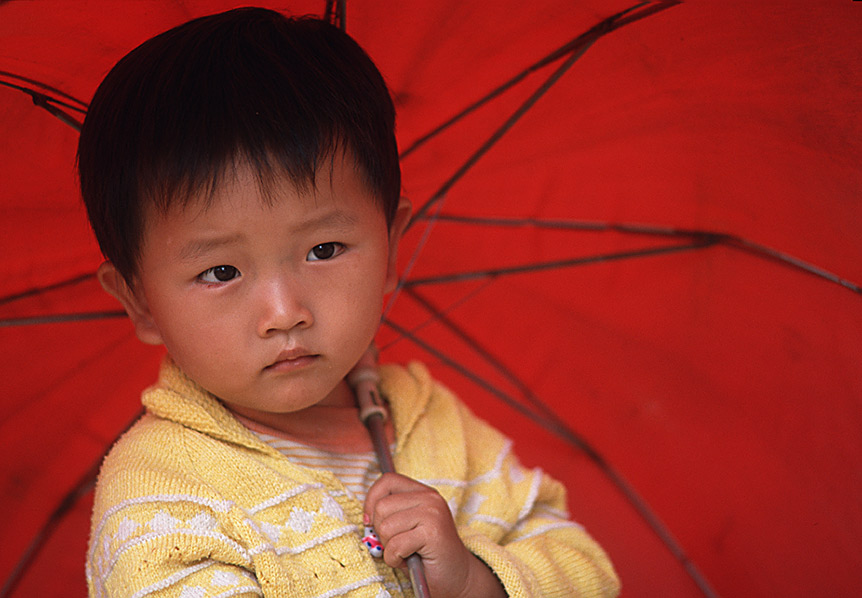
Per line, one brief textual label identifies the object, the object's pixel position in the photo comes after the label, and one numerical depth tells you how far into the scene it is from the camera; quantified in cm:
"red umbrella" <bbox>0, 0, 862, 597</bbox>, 146
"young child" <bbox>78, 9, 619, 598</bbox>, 141
